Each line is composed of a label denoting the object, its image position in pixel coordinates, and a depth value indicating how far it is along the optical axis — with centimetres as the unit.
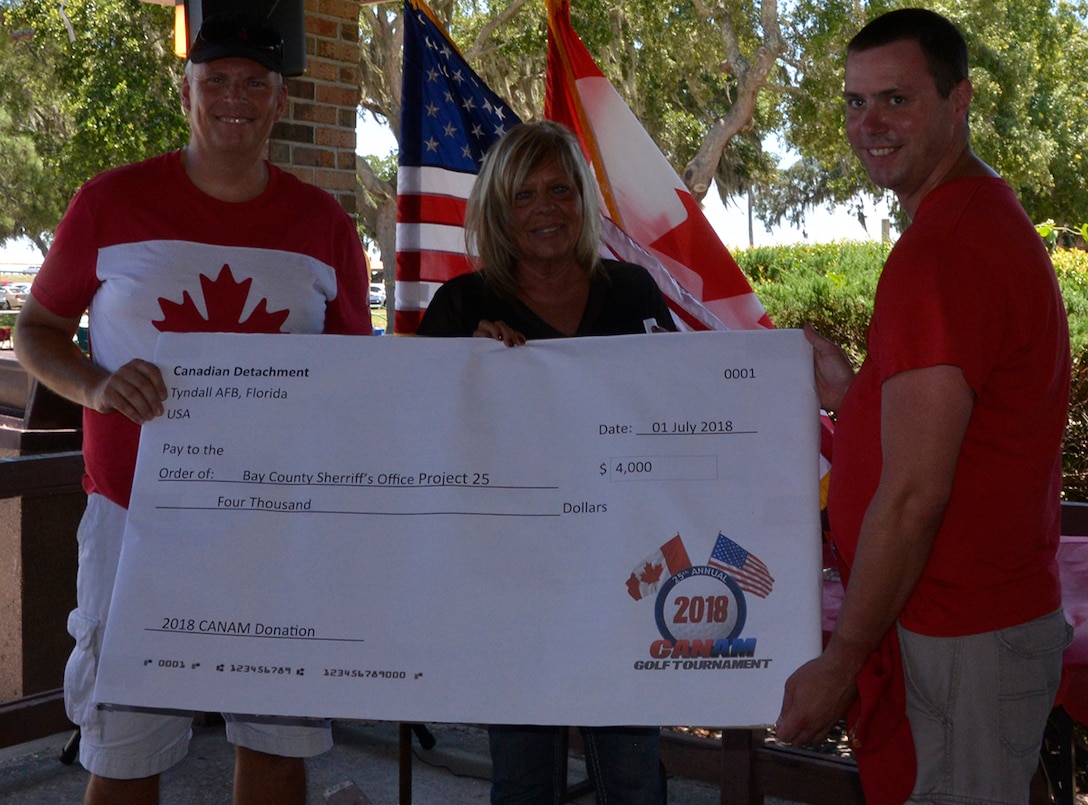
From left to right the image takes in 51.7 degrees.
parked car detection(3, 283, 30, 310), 5166
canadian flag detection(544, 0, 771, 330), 386
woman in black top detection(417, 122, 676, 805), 265
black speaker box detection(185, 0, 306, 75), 421
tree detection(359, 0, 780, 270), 1803
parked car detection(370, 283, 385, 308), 4747
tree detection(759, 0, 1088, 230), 2012
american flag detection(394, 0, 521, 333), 388
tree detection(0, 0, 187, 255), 1655
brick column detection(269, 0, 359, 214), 506
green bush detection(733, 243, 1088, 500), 454
